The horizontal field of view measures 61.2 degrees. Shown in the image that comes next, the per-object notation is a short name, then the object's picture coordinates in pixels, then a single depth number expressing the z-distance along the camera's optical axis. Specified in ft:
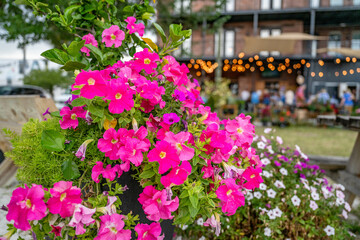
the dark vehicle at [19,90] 30.93
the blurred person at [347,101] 44.75
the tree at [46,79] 64.85
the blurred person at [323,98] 44.53
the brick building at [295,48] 66.64
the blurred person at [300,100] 45.01
